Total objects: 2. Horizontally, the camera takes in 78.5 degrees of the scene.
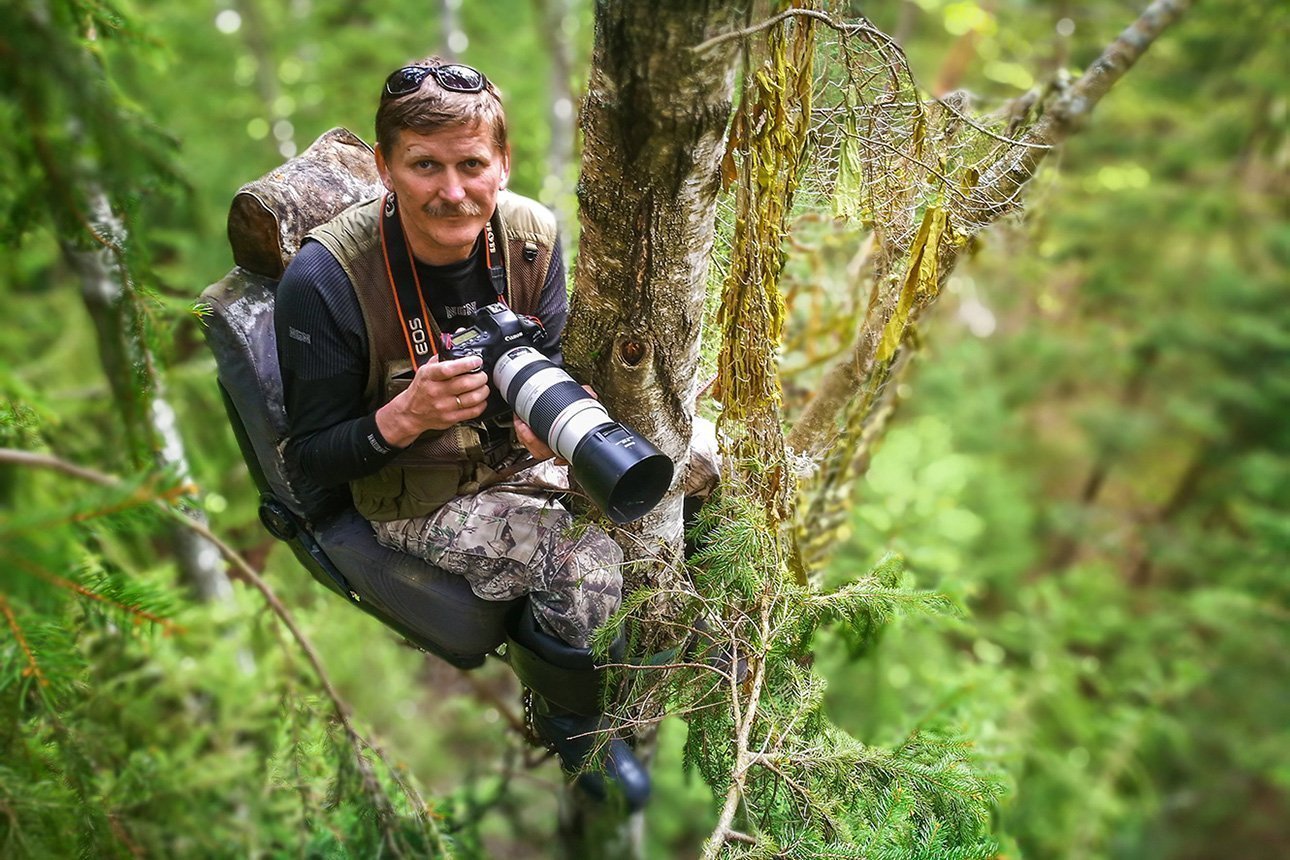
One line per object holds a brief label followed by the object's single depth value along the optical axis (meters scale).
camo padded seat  1.95
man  1.67
